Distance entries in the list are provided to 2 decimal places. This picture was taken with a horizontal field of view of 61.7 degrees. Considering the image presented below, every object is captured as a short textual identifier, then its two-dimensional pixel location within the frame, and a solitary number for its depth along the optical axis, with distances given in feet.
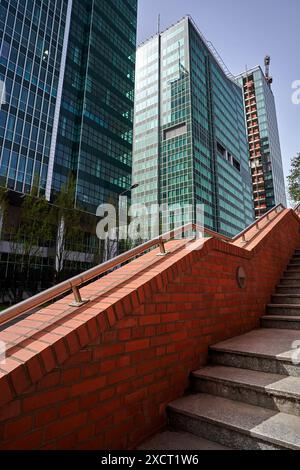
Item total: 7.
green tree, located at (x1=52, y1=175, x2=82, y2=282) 69.97
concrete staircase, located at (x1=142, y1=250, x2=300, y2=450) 5.97
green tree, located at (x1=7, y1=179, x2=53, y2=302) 61.93
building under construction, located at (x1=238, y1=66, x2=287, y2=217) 312.09
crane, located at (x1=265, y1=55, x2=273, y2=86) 352.49
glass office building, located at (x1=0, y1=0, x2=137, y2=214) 98.94
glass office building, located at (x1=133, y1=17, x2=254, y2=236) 213.66
